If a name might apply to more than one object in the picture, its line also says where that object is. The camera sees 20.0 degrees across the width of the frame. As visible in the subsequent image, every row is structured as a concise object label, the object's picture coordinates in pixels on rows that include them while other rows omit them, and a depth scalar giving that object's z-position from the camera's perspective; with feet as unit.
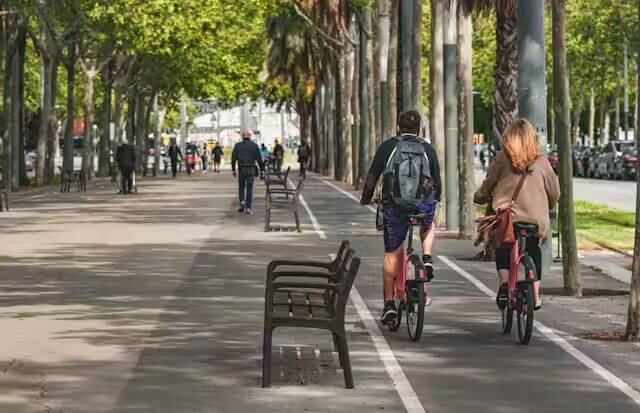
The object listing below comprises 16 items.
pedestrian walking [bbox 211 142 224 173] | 321.52
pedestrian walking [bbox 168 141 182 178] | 278.67
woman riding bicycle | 45.62
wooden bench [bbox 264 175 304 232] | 101.53
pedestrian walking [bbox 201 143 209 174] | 351.21
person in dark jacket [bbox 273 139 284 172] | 303.48
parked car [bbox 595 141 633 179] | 247.09
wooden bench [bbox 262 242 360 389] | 36.45
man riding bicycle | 46.47
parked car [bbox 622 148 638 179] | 239.09
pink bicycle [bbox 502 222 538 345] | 44.04
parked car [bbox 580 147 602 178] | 266.81
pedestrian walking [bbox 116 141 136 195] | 176.65
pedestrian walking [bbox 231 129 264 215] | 122.72
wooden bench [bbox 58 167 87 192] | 183.42
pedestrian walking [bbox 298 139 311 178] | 261.85
